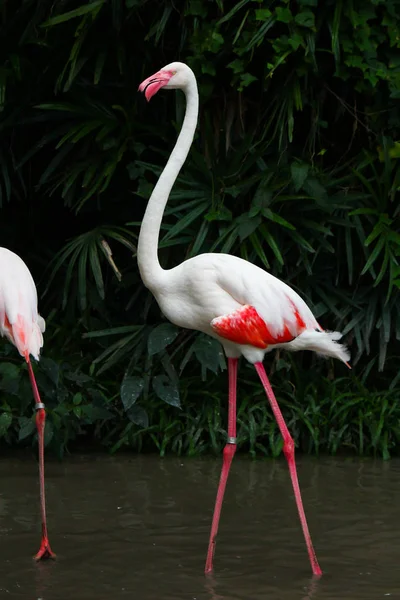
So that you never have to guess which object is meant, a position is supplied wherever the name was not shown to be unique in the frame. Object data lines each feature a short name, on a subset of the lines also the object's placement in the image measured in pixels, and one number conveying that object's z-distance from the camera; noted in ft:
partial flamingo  30.68
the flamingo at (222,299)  29.30
